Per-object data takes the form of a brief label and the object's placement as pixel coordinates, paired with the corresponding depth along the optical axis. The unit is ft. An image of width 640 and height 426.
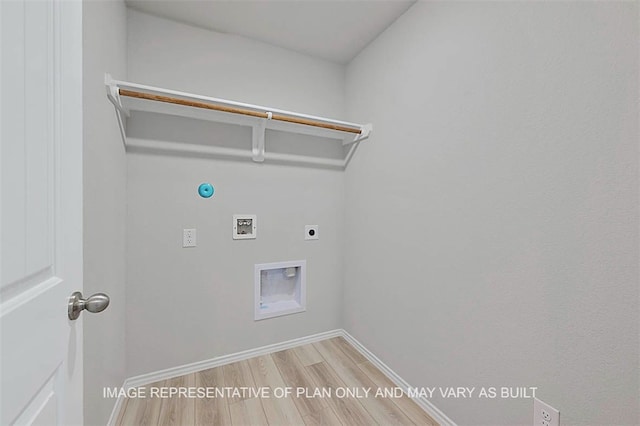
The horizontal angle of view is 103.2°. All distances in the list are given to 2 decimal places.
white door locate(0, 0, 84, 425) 1.25
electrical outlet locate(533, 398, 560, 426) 3.07
